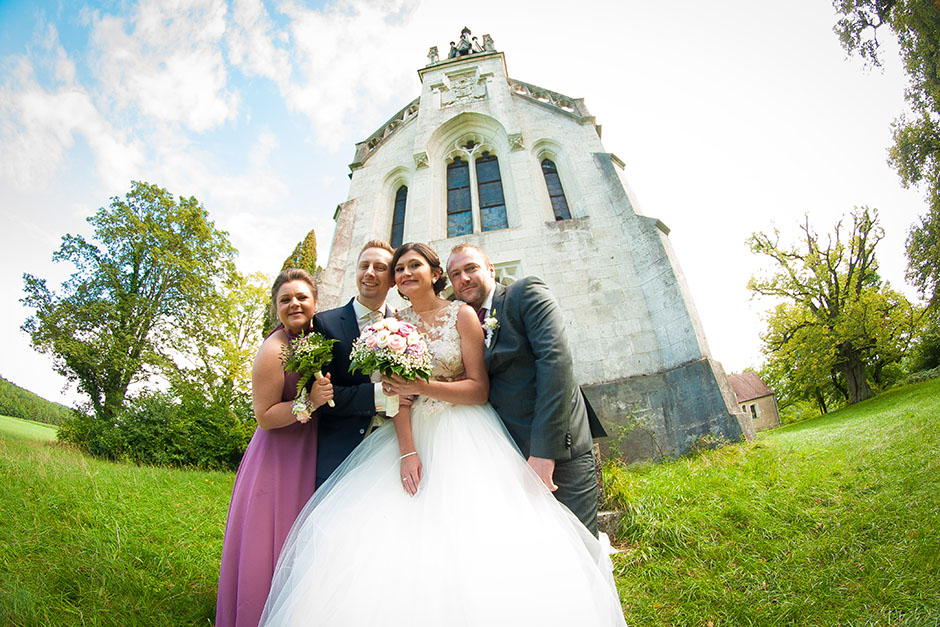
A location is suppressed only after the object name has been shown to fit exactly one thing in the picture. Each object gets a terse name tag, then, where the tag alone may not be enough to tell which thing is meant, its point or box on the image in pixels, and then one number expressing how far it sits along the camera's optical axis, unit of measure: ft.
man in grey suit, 6.89
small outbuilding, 118.73
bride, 4.94
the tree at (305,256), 40.14
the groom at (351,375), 8.25
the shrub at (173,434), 35.76
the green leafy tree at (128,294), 49.75
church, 23.35
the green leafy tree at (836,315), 57.57
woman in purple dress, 7.18
